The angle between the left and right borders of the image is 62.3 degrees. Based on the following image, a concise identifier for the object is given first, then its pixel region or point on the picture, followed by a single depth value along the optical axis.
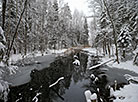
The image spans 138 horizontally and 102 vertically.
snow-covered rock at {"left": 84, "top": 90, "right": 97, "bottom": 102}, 3.64
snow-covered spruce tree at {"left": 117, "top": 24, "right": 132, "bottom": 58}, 15.73
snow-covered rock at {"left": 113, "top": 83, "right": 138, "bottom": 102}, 5.87
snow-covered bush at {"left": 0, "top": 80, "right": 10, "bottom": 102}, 4.71
